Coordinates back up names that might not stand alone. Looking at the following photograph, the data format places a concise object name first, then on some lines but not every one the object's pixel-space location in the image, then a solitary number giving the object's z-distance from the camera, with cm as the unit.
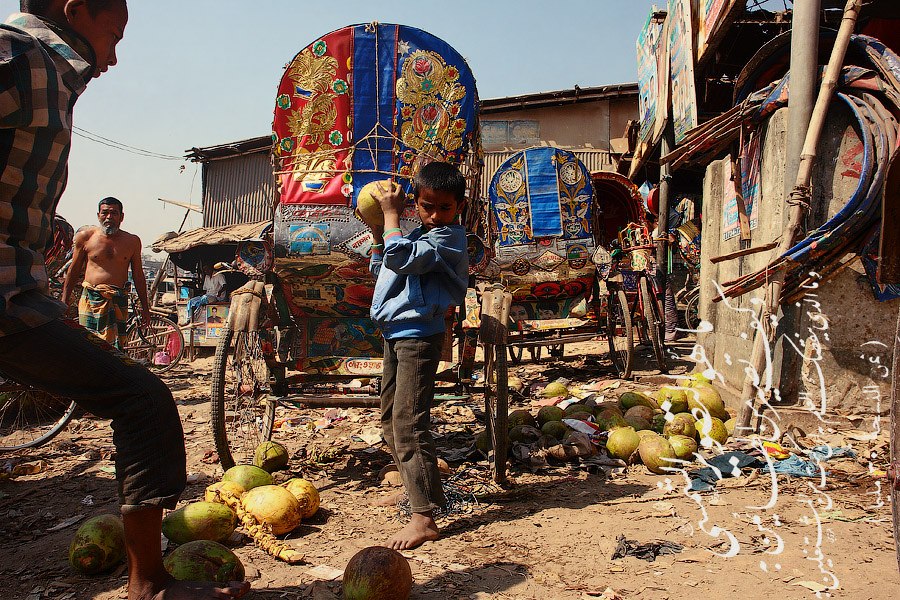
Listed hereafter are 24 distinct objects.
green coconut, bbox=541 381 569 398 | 656
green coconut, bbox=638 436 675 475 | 409
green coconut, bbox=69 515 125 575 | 267
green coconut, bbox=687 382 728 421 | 504
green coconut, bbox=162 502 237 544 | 284
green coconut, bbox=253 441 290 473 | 404
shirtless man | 659
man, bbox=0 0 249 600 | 183
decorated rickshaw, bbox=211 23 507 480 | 409
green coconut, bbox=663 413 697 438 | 456
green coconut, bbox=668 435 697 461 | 419
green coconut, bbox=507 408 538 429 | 498
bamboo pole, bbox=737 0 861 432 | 420
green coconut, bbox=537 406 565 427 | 511
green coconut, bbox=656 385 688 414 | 522
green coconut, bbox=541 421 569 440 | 482
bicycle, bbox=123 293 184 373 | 831
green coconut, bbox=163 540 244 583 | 232
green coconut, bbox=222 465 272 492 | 345
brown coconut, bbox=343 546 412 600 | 228
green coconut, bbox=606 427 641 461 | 441
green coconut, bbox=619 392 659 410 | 541
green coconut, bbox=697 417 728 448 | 451
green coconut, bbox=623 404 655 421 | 500
